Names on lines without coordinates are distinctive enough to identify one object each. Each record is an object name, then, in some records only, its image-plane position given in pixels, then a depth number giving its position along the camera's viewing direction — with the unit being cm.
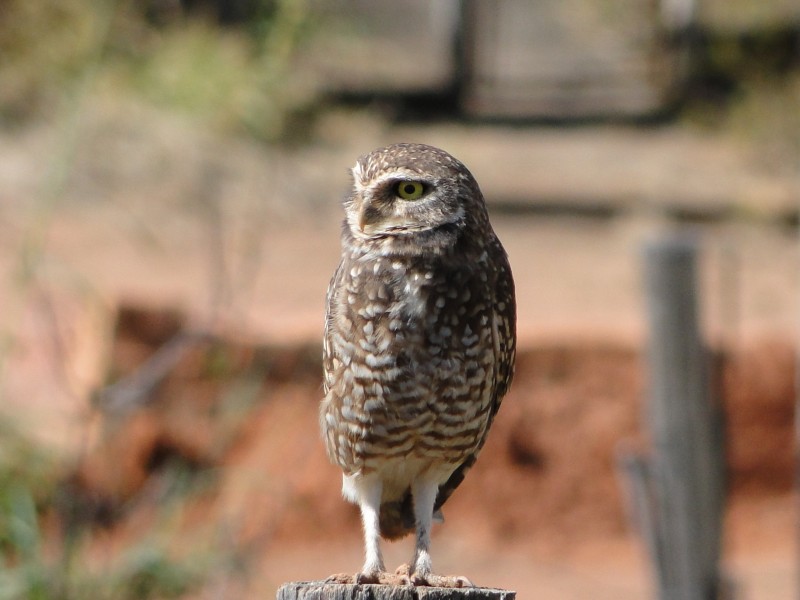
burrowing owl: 673
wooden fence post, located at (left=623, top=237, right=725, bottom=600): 1184
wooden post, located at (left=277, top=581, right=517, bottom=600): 570
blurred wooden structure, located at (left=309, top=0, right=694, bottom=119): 3067
